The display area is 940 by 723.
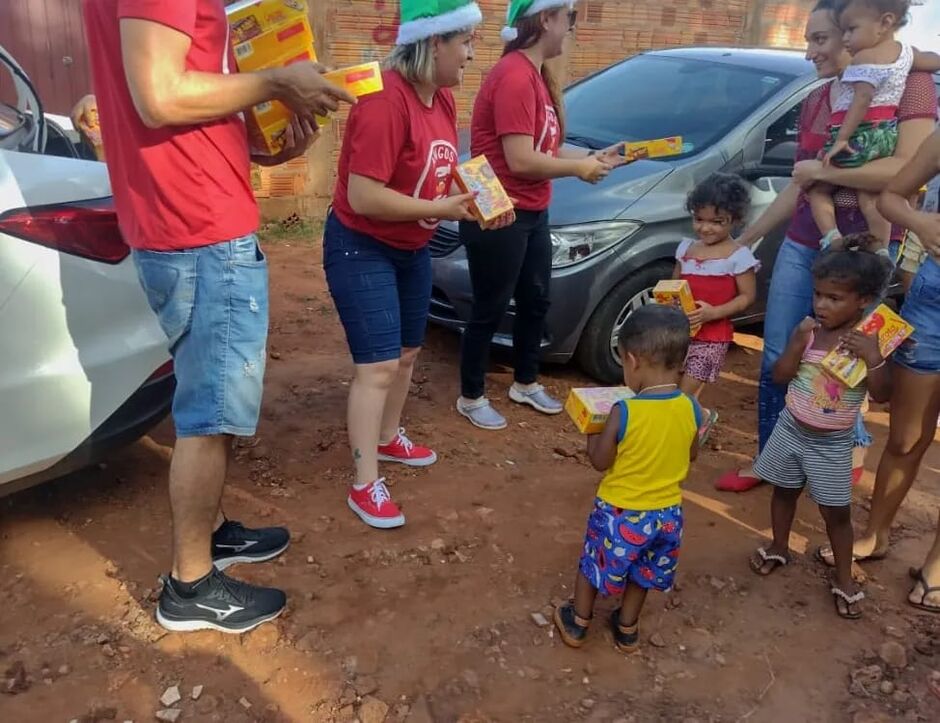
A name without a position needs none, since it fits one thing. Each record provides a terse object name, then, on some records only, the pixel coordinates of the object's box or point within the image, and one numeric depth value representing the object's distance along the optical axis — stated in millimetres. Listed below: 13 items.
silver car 4500
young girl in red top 3588
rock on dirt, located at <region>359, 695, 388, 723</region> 2408
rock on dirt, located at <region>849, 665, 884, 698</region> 2662
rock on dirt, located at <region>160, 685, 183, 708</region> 2426
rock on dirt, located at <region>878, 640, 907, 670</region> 2771
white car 2549
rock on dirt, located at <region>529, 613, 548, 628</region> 2854
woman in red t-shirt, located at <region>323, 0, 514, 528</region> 2906
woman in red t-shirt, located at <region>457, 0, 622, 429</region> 3623
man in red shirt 2102
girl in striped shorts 2838
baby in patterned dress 3221
